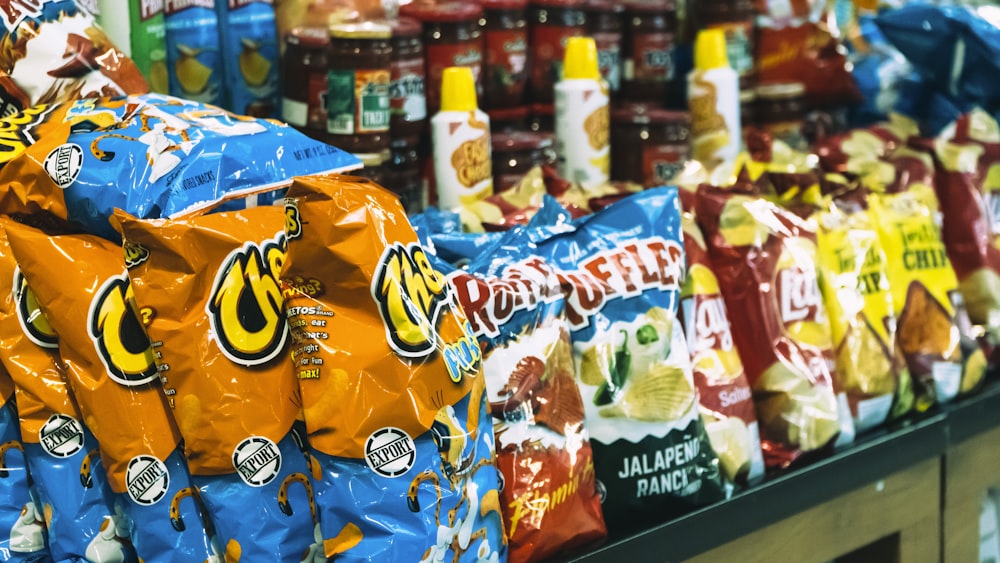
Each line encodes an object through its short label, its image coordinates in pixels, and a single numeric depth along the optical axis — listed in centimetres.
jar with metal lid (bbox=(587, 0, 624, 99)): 189
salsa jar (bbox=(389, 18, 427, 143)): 164
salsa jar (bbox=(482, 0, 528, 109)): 177
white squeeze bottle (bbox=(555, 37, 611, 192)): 176
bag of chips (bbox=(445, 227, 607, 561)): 128
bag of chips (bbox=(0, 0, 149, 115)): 133
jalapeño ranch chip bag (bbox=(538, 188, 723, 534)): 137
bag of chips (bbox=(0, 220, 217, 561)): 113
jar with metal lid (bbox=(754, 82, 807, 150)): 211
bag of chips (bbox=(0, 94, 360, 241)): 118
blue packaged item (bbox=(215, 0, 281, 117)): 165
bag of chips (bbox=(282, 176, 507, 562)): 109
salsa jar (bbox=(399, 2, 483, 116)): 171
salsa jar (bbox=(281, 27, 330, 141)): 159
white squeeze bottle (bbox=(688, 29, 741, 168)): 193
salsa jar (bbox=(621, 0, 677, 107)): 194
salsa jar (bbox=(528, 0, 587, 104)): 185
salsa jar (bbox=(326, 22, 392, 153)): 154
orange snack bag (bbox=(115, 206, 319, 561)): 110
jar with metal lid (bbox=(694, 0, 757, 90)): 208
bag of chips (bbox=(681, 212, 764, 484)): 148
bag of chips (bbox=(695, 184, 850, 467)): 154
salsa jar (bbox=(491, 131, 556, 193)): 174
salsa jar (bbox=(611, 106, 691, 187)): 184
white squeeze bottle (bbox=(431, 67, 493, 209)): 164
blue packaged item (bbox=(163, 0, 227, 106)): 160
